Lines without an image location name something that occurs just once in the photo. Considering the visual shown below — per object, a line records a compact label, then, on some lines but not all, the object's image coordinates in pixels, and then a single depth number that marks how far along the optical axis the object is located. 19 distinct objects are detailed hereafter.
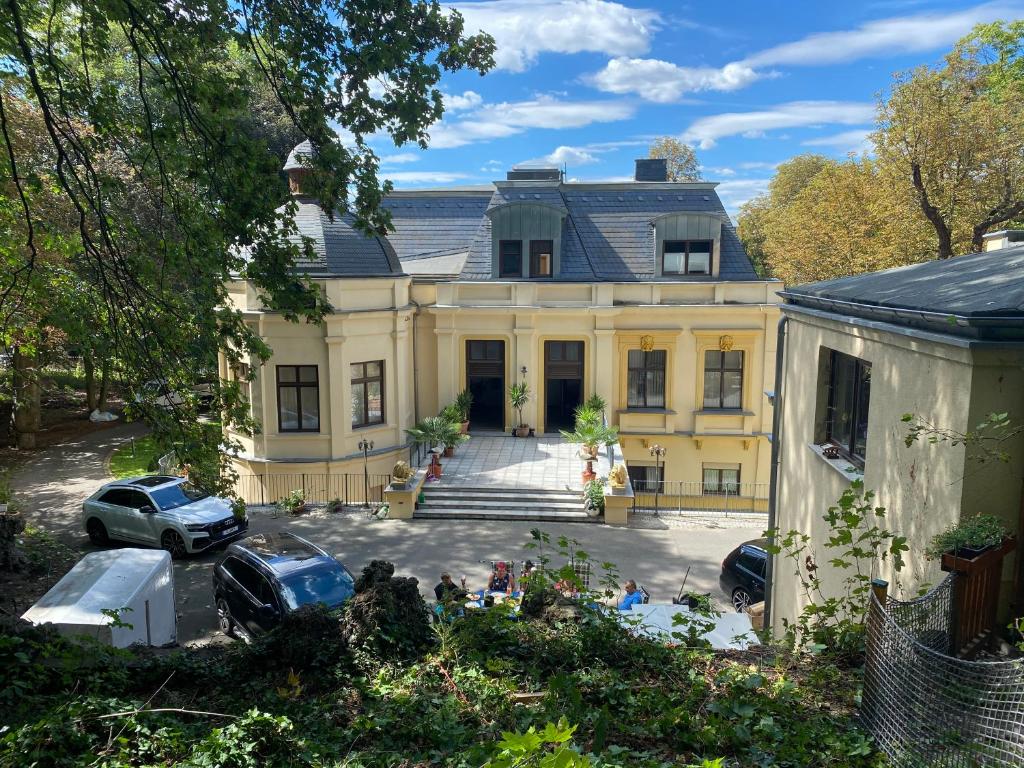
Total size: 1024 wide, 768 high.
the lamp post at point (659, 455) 21.08
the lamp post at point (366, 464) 19.95
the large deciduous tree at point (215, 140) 7.46
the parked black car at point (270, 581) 11.25
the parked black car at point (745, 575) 13.52
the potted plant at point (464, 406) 23.73
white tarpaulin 8.82
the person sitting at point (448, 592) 7.45
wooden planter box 5.40
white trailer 9.55
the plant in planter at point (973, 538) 5.46
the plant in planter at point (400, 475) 18.73
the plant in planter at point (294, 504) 19.08
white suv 15.80
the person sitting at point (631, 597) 11.36
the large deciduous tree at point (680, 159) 50.41
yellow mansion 21.42
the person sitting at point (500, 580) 12.91
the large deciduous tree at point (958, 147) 25.56
